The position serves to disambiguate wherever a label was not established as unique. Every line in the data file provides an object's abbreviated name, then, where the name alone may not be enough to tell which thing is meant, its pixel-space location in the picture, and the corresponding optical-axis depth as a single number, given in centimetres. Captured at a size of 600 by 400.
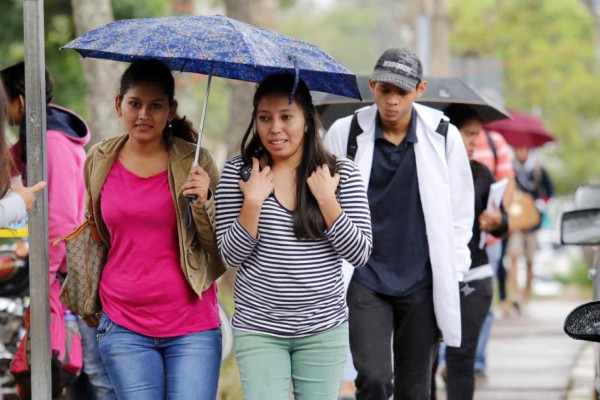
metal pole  848
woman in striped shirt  915
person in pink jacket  1093
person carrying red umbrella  2294
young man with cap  1106
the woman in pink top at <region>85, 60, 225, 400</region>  923
